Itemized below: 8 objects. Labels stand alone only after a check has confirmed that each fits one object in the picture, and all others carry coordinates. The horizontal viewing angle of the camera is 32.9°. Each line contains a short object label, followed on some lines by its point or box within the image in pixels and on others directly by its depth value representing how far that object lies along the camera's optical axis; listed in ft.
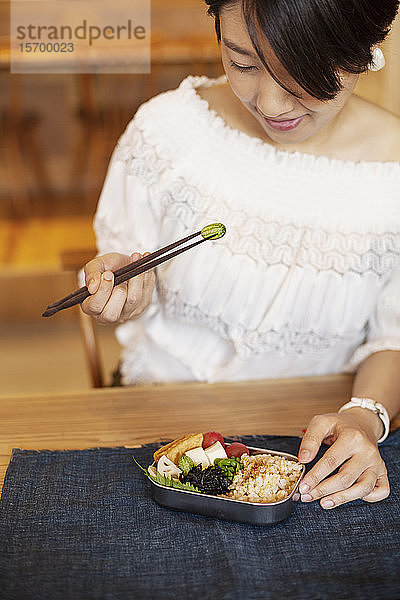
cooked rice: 2.63
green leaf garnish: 2.63
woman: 4.06
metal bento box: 2.59
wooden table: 3.44
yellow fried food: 2.87
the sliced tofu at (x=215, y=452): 2.79
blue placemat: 2.35
